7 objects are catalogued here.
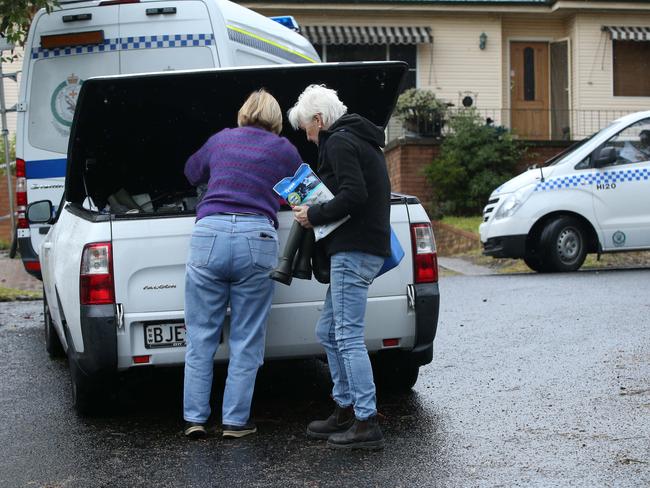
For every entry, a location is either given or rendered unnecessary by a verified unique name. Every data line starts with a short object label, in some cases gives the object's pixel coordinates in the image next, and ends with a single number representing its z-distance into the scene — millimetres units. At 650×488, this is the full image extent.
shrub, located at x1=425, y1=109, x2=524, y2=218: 20203
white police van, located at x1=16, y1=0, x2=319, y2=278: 9391
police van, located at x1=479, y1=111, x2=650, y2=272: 13578
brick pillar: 21109
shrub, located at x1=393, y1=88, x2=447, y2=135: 21609
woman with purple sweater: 5320
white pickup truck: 5484
